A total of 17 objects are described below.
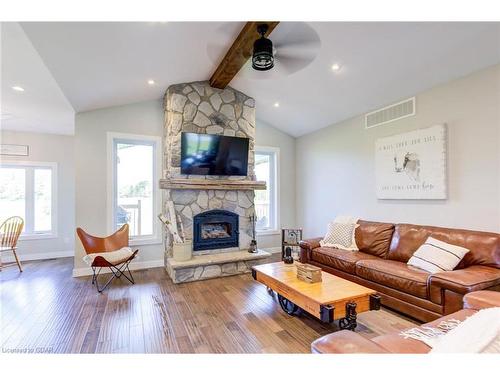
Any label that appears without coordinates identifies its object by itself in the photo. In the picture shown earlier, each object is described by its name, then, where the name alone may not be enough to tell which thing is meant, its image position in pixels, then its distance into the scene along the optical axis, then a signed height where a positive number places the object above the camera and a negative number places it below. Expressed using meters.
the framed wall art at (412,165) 3.28 +0.35
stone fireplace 4.06 +0.01
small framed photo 4.84 -0.88
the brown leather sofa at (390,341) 1.16 -0.76
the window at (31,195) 4.99 -0.07
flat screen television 4.18 +0.61
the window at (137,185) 4.47 +0.11
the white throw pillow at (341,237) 3.88 -0.72
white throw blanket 1.06 -0.64
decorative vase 3.88 -0.91
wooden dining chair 4.35 -0.72
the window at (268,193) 5.73 -0.05
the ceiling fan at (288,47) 2.68 +1.71
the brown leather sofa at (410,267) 2.29 -0.85
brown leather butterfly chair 3.45 -0.88
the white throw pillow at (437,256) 2.66 -0.70
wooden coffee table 2.09 -0.91
